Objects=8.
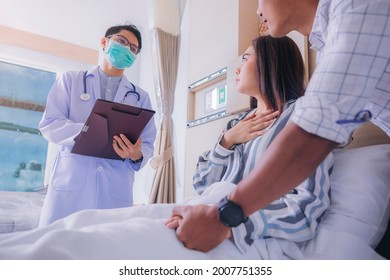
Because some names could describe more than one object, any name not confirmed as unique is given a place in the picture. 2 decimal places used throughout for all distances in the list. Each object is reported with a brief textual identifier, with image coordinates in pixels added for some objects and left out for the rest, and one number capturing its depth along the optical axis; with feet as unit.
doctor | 4.24
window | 8.80
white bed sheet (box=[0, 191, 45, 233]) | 4.53
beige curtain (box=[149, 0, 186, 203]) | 6.30
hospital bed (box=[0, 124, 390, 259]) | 2.28
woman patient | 1.64
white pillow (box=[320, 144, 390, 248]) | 2.44
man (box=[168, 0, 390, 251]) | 1.61
